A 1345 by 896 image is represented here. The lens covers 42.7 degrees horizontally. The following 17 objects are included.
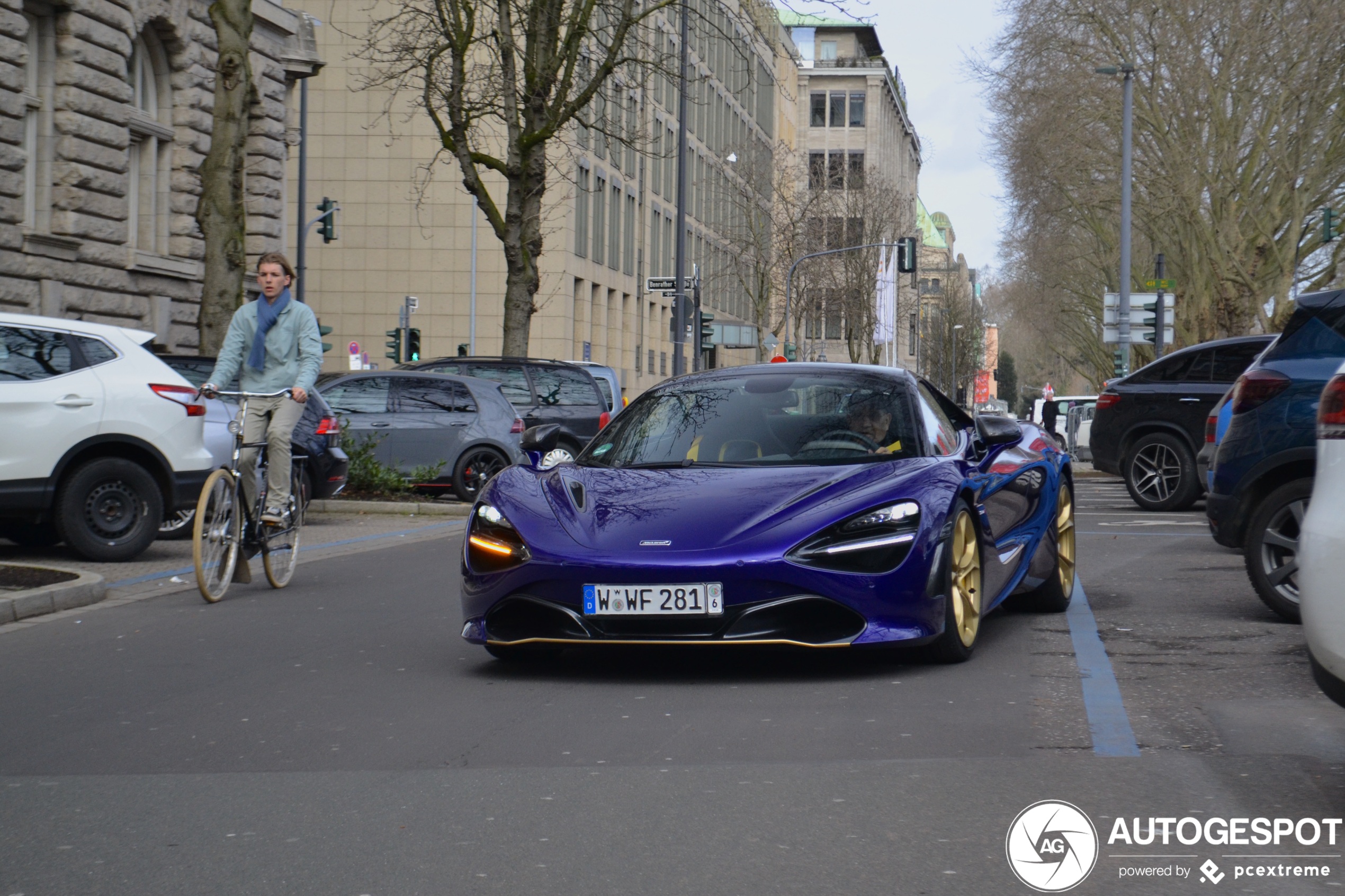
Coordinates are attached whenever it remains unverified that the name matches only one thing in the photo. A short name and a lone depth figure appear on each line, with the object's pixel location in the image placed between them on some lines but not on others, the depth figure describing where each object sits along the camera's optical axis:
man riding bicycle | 9.97
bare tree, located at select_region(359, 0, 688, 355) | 24.78
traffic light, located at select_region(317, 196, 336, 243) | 38.91
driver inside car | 7.59
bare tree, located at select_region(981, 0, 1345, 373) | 36.41
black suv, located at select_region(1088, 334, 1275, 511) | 18.34
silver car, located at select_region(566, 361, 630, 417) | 22.50
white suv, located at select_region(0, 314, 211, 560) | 11.14
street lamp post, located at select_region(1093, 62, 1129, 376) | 35.16
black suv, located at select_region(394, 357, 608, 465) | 21.83
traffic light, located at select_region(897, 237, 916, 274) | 48.38
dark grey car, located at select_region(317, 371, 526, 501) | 19.33
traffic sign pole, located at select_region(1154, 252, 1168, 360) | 31.52
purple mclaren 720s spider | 6.52
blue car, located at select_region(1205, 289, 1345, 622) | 8.52
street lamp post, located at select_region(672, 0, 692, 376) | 33.50
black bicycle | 9.51
